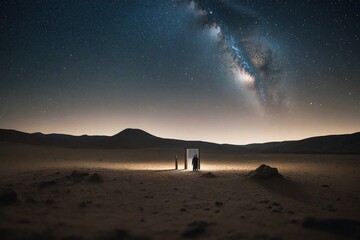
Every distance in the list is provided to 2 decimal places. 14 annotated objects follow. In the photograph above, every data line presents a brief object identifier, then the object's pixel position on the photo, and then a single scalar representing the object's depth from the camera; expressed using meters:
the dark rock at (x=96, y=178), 12.24
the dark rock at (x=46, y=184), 10.64
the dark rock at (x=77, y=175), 12.72
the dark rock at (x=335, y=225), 5.86
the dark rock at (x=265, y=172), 14.01
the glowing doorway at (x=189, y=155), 21.34
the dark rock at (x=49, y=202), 8.42
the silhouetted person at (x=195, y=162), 19.80
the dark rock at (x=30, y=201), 8.38
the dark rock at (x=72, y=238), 5.49
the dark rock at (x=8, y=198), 7.96
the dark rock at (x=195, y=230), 5.77
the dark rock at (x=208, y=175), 15.58
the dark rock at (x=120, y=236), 5.59
